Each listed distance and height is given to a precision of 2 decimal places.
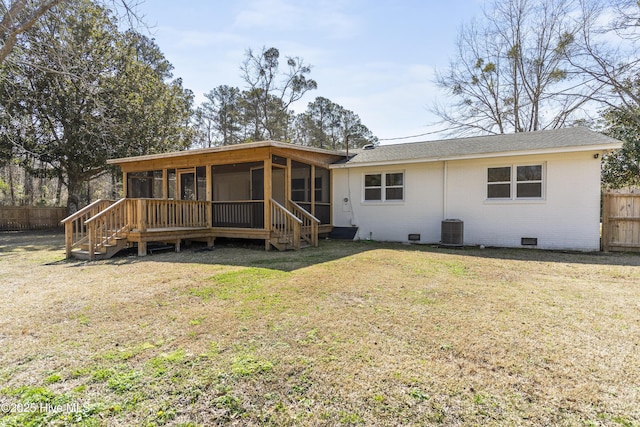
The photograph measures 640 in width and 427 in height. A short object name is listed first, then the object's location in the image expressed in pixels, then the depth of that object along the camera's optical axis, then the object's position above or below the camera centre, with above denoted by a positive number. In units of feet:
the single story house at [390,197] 28.50 +1.18
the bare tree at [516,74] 58.39 +26.90
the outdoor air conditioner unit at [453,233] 31.42 -2.31
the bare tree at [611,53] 46.55 +23.63
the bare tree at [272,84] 87.81 +33.15
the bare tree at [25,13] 18.78 +11.87
